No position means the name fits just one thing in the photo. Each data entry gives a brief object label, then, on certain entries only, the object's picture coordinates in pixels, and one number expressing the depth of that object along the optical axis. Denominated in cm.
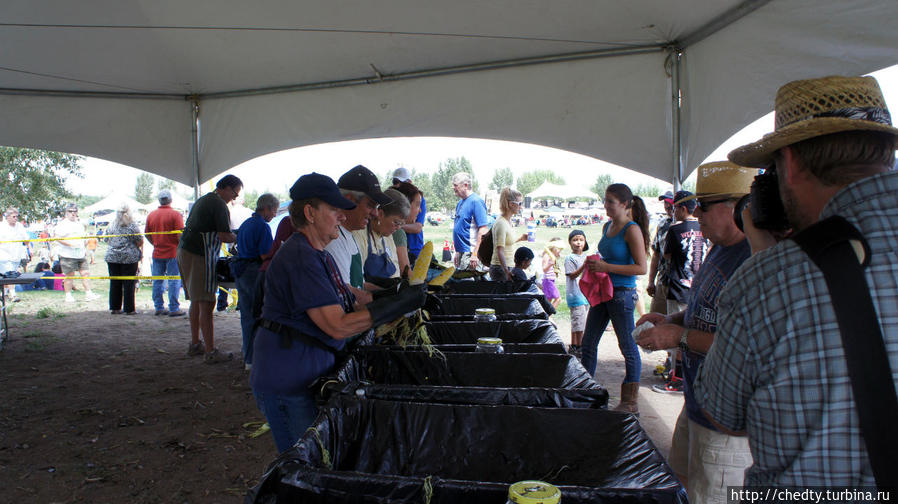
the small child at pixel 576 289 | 590
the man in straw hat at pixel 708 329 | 176
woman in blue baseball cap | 191
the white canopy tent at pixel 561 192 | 1968
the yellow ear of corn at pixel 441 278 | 264
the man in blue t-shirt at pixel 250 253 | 480
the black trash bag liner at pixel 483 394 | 177
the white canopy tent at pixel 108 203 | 2264
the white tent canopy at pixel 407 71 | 331
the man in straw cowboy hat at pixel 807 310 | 84
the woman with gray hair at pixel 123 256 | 838
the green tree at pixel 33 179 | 1788
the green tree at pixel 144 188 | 8094
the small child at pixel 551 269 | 776
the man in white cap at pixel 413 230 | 496
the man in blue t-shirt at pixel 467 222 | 592
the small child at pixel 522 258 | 532
